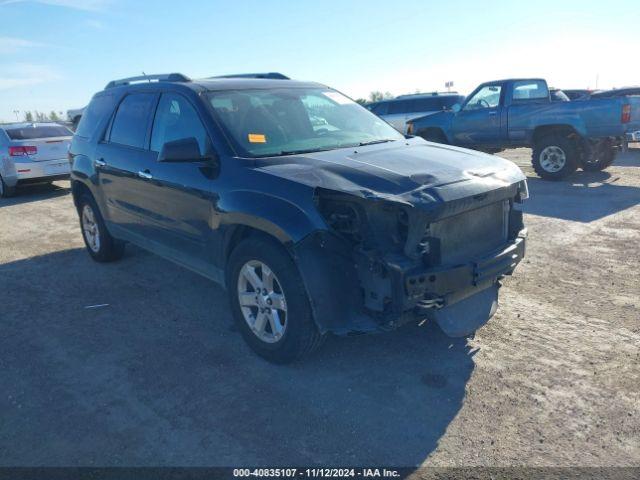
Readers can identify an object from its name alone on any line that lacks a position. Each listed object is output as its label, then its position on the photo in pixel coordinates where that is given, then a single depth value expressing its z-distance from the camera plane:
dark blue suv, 3.13
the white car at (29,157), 11.05
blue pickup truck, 9.71
